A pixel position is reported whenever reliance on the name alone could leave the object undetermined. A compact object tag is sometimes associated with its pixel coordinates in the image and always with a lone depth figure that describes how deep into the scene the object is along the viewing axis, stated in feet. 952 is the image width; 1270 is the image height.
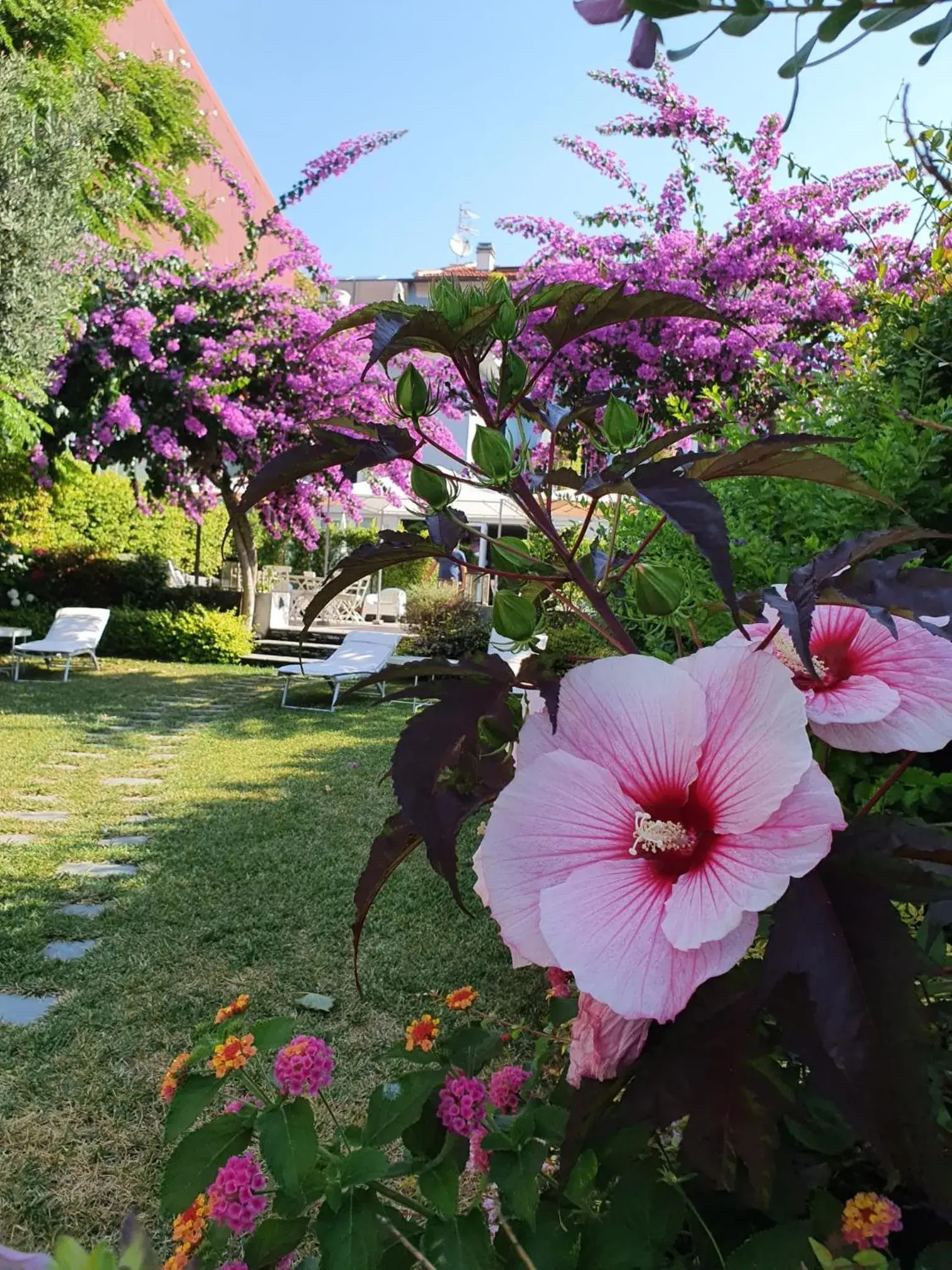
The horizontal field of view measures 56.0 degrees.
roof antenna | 49.06
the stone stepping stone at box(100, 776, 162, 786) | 18.81
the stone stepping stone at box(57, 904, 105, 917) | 11.57
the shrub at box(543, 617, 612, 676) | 10.74
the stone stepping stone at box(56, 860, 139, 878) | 13.03
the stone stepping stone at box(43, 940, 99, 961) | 10.31
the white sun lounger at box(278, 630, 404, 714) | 28.22
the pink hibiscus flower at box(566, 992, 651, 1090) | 1.66
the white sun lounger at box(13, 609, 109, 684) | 32.89
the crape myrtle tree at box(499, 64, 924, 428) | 25.00
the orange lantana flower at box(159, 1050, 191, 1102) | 3.34
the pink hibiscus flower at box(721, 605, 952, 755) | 1.72
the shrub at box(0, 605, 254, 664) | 40.40
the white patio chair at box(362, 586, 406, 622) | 55.77
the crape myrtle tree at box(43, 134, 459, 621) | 34.65
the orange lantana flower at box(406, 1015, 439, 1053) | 3.32
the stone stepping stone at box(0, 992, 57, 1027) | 8.76
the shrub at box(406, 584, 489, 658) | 34.99
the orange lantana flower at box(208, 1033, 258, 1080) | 3.02
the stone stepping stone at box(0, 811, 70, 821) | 15.90
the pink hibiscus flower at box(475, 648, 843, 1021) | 1.42
